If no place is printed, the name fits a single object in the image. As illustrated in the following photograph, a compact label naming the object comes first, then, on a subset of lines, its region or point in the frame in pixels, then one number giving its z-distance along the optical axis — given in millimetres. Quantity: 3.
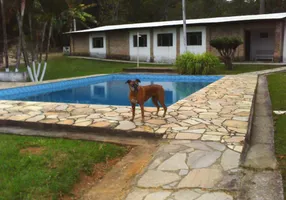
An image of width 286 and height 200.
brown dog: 5348
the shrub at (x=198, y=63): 16234
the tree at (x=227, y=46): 16188
